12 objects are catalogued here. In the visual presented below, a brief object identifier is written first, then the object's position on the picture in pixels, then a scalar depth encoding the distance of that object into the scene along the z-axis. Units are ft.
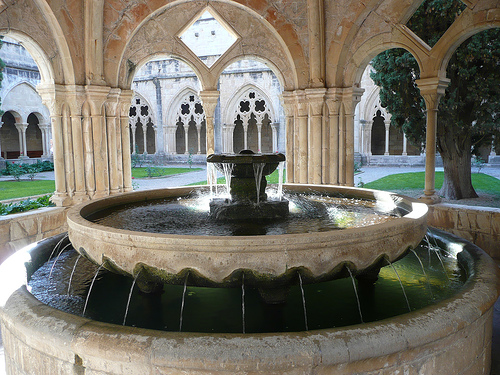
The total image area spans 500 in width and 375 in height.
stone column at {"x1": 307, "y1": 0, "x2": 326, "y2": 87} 23.04
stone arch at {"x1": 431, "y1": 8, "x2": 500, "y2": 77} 18.17
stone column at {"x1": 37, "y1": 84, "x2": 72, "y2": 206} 21.54
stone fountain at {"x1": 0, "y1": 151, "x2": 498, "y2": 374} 6.72
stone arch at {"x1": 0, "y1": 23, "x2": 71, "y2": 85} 20.56
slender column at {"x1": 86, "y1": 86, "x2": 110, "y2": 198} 22.18
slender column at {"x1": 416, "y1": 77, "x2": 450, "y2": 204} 19.94
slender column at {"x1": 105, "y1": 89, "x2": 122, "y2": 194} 23.25
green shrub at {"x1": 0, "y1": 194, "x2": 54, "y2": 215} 18.49
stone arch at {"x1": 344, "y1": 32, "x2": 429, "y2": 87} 20.49
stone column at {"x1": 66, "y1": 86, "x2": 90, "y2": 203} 21.77
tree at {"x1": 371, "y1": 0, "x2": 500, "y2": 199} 26.81
